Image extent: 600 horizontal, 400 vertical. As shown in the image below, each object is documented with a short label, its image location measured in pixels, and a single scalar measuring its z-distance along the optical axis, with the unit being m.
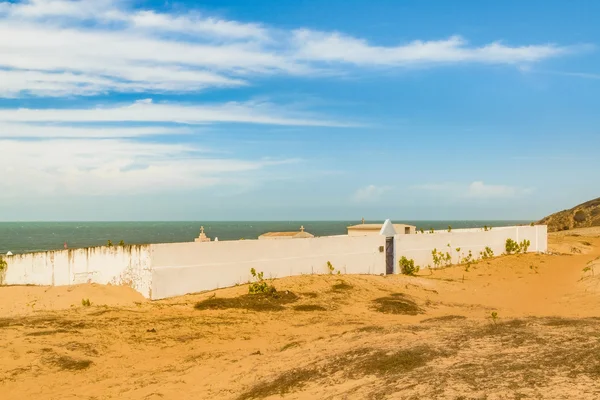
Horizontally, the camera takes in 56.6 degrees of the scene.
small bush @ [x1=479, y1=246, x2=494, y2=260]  29.77
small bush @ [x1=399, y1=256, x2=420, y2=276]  24.31
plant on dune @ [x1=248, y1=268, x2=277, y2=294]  16.91
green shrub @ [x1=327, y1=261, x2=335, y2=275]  20.83
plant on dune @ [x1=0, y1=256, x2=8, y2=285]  19.94
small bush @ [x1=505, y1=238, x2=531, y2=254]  32.13
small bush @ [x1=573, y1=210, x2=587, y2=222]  63.90
